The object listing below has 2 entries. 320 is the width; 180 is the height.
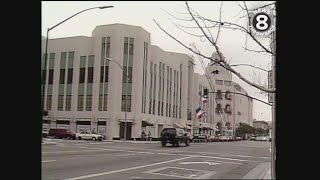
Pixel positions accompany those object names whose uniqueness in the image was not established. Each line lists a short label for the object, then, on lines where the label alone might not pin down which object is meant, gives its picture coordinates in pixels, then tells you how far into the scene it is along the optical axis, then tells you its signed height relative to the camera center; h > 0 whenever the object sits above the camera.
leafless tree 5.94 +1.21
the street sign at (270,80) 7.14 +0.81
